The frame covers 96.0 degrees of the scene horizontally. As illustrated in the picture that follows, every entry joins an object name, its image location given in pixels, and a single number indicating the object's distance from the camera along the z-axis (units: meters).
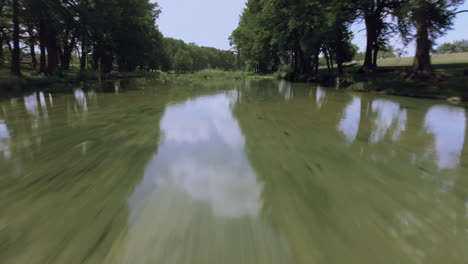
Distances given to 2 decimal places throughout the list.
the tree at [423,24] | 8.82
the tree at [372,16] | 13.77
